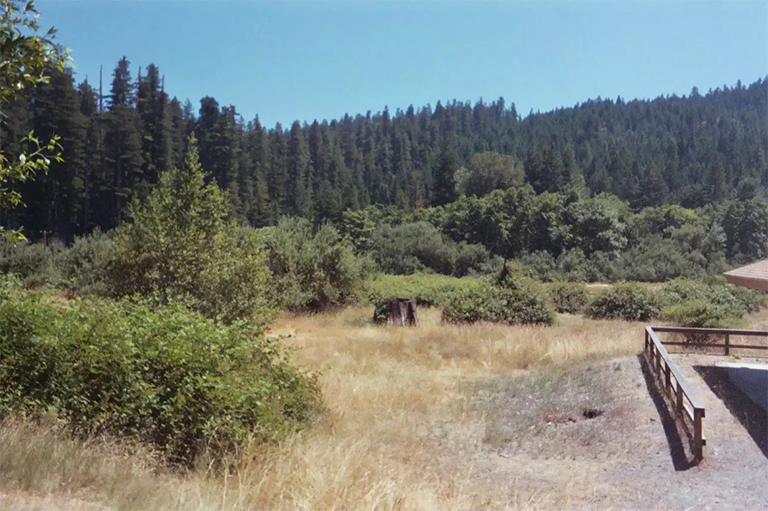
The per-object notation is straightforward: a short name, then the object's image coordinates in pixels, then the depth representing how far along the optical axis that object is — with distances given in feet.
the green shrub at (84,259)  85.71
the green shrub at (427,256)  187.01
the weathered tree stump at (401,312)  66.85
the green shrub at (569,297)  85.51
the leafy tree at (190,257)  46.21
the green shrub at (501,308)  68.54
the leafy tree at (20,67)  15.31
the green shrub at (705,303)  57.16
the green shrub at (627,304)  75.51
